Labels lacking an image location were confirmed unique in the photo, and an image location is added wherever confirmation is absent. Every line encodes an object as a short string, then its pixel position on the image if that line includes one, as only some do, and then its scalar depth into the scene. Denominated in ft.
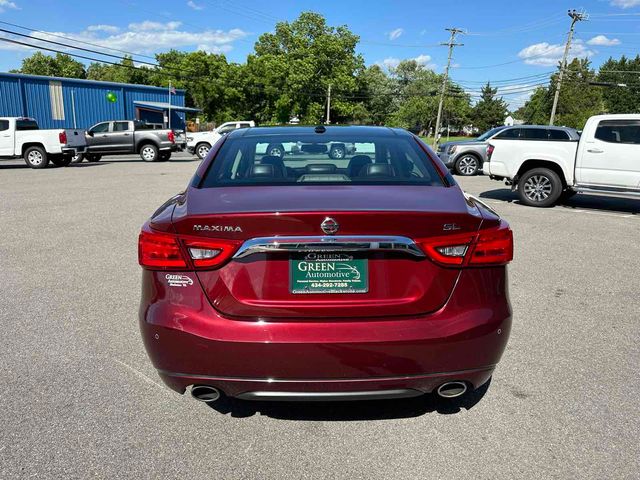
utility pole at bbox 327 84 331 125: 209.58
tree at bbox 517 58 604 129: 215.61
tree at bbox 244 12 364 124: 211.82
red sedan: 7.48
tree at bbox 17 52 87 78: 304.91
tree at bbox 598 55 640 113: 318.45
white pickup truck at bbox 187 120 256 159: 84.68
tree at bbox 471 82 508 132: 362.12
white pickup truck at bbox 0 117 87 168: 61.05
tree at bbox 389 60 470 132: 291.99
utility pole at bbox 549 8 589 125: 155.22
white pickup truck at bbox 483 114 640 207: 32.14
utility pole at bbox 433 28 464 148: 189.78
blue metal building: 110.93
